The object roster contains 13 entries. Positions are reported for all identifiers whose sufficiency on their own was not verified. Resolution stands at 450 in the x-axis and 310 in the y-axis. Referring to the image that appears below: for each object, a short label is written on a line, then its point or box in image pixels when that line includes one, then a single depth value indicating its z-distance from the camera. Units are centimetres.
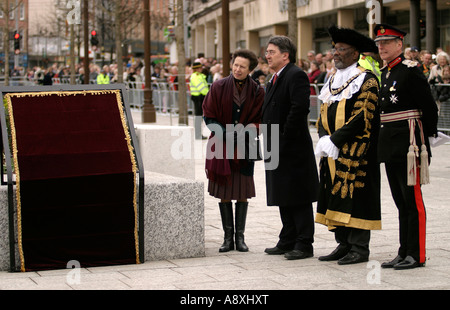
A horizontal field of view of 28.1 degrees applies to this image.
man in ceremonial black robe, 700
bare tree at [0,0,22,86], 4241
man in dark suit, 739
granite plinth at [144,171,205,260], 731
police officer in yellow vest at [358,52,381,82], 1437
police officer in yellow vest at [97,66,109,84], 3604
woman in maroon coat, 783
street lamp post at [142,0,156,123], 2959
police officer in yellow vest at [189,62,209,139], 2295
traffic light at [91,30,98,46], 4881
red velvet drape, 685
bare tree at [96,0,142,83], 3703
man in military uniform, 680
